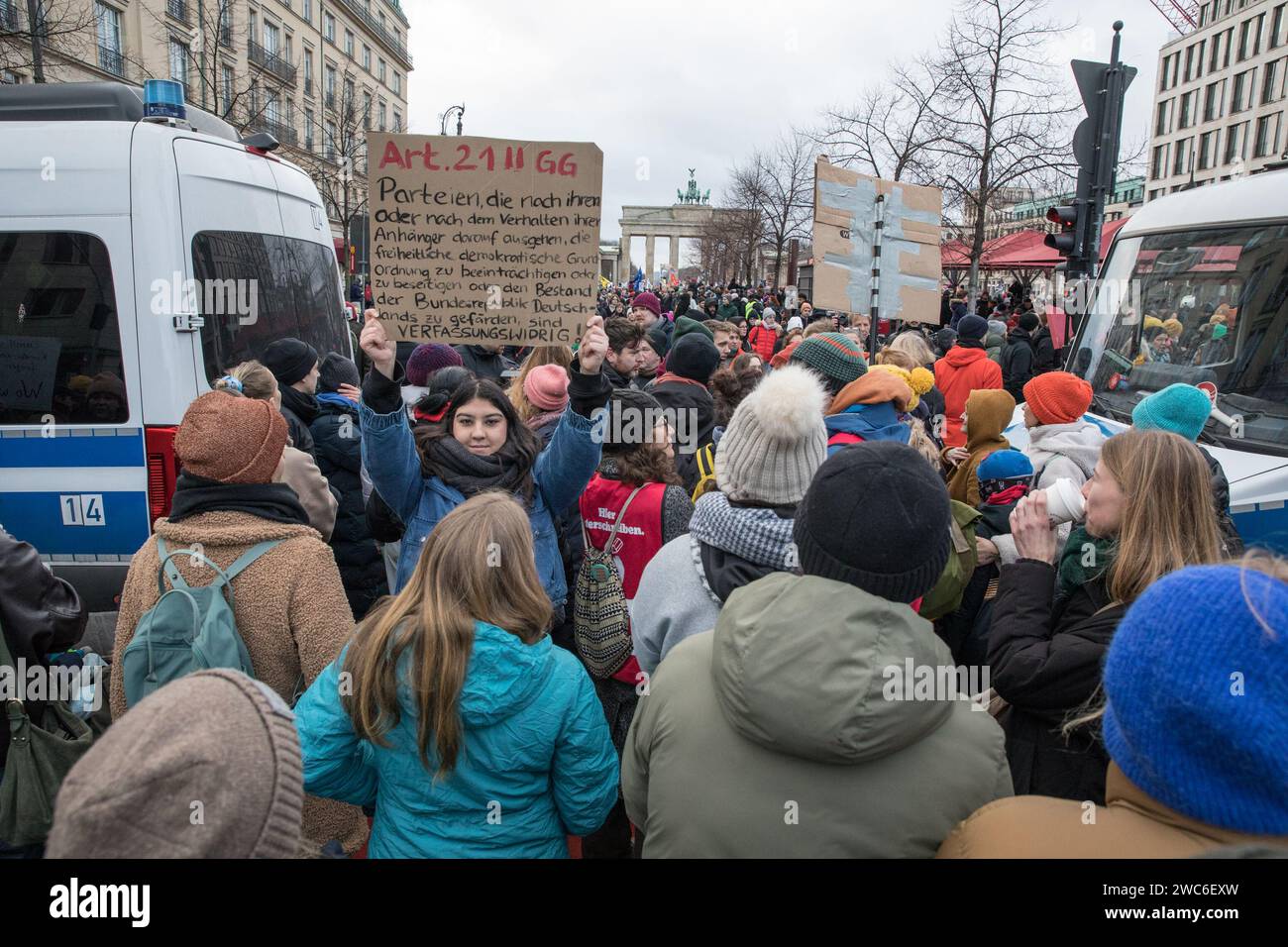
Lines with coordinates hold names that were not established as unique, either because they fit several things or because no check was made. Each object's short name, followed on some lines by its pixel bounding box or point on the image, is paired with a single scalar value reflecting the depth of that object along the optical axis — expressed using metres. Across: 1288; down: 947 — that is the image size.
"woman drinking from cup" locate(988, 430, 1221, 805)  2.16
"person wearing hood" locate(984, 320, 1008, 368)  11.59
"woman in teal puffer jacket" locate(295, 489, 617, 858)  2.05
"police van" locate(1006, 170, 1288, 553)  4.68
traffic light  7.82
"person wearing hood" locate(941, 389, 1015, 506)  4.02
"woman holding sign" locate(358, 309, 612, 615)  3.14
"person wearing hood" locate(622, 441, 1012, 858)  1.49
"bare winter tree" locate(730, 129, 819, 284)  27.66
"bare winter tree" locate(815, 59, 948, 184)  17.77
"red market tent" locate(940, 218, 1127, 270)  17.45
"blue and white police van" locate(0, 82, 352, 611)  4.23
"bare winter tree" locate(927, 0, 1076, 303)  16.53
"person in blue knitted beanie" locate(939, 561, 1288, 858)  1.22
